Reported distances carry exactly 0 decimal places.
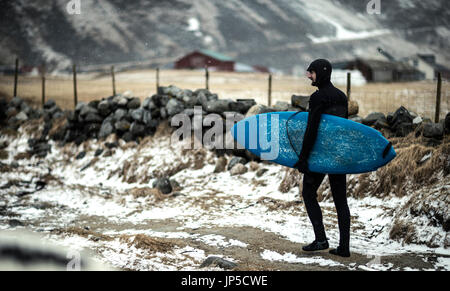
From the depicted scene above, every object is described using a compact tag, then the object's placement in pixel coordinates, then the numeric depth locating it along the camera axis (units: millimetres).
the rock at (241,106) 10188
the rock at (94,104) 12742
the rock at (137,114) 11375
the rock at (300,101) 8938
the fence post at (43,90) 16547
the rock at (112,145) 11344
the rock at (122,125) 11531
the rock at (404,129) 7613
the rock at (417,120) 7607
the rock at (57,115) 13849
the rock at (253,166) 8900
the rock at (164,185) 8523
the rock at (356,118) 8227
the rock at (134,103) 11898
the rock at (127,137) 11336
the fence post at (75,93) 15721
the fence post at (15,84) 17500
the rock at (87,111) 12422
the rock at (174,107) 10867
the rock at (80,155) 11574
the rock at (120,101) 12052
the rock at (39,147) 12203
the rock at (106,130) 11858
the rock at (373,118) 8102
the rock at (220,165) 9258
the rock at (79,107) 12786
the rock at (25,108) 14891
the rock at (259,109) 9000
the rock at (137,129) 11273
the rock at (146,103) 11555
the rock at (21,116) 14469
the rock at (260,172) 8617
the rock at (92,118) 12250
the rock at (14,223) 6770
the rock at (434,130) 6977
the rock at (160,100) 11333
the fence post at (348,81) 9281
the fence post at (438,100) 8422
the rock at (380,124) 7949
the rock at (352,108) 8500
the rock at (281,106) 9055
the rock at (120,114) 11828
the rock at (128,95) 12289
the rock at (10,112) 15000
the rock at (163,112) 11128
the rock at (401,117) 7789
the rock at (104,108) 12359
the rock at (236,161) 9190
